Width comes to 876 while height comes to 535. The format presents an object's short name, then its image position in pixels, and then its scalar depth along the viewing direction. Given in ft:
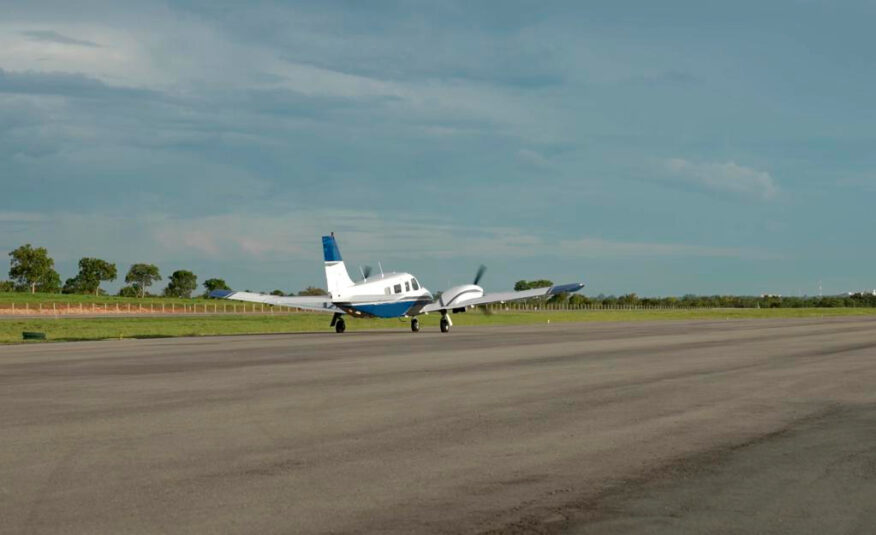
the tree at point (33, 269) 604.08
